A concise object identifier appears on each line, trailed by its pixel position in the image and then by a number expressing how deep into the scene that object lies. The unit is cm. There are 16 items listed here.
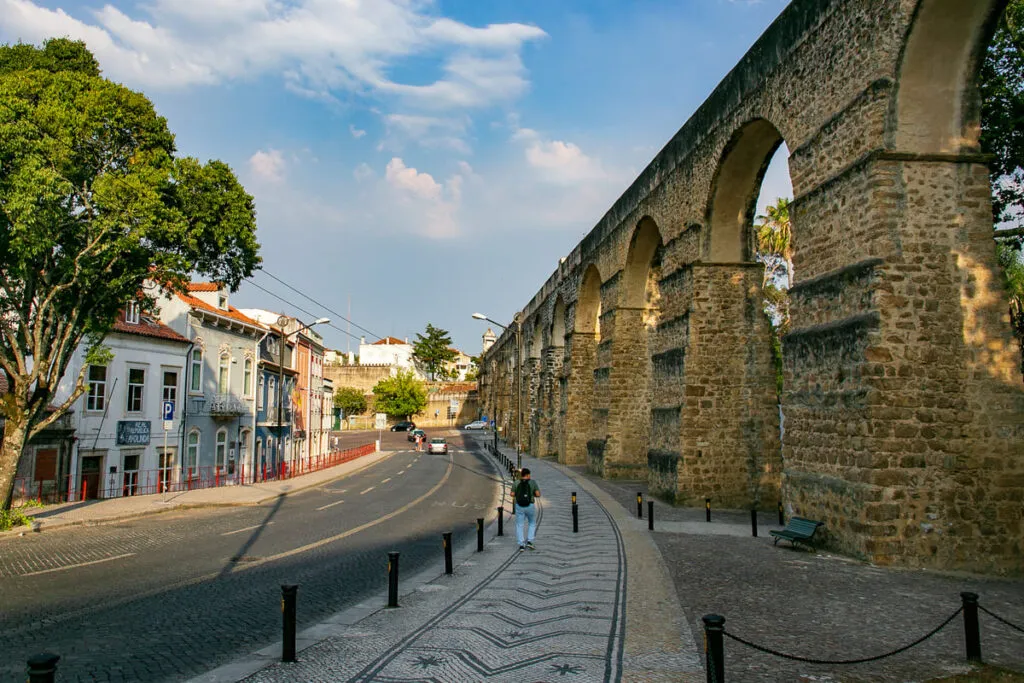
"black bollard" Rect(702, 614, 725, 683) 477
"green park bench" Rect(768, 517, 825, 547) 1127
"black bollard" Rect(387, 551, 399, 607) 825
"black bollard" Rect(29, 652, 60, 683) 366
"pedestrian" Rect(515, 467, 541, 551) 1224
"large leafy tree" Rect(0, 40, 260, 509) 1384
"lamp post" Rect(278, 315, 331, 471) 3485
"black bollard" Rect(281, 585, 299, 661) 620
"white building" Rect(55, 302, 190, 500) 2158
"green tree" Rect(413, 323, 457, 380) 11050
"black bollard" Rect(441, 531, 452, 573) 1009
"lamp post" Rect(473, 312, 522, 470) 2903
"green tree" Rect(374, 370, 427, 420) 8256
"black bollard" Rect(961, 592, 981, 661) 615
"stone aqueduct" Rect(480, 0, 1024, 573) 1029
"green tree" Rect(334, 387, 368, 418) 8800
